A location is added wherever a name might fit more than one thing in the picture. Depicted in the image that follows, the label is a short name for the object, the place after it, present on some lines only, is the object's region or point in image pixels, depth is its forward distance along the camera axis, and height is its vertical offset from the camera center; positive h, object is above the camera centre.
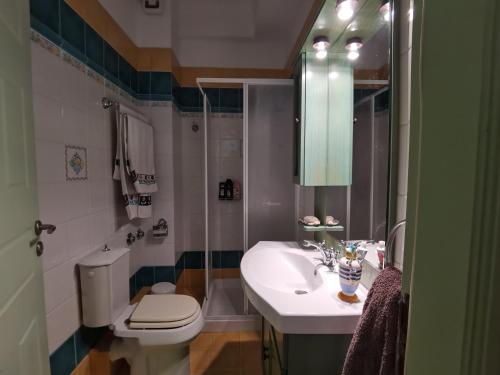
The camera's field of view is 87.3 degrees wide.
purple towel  0.69 -0.43
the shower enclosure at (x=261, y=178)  2.14 -0.08
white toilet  1.46 -0.88
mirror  1.03 +0.31
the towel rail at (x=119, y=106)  1.73 +0.43
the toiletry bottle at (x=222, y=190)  2.76 -0.22
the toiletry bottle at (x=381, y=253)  1.00 -0.32
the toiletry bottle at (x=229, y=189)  2.75 -0.21
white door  0.75 -0.14
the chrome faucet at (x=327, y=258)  1.38 -0.48
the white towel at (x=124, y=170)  1.83 -0.01
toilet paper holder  2.37 -0.54
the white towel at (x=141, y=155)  1.88 +0.10
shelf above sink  1.60 -0.38
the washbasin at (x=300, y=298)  0.93 -0.52
